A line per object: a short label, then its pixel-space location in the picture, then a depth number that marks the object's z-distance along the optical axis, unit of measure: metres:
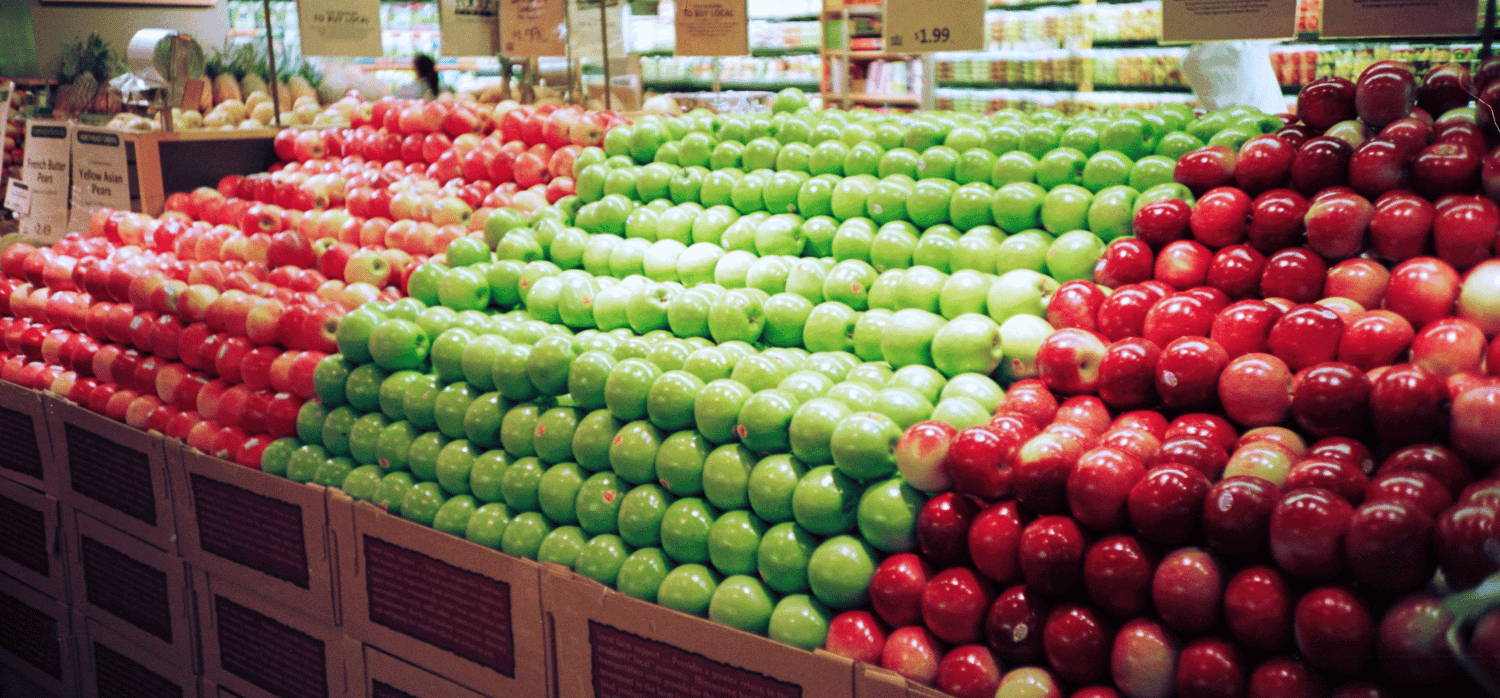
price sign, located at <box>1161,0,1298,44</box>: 2.13
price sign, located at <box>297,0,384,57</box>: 3.84
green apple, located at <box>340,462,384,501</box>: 2.38
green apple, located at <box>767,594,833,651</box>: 1.76
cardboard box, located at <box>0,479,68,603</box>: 3.22
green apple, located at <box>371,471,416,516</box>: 2.32
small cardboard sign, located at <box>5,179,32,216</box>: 4.33
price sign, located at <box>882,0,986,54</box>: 2.73
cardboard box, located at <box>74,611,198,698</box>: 2.91
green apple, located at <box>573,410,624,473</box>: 2.08
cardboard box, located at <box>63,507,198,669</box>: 2.83
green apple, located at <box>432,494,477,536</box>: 2.23
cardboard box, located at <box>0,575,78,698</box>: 3.25
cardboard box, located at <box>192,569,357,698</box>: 2.50
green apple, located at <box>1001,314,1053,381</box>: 1.87
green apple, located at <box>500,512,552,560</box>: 2.11
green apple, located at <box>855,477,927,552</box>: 1.70
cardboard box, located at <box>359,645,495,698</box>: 2.25
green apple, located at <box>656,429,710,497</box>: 1.95
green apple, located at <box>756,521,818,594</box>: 1.79
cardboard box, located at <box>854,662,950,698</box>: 1.52
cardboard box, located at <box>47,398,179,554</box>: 2.83
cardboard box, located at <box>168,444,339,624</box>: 2.45
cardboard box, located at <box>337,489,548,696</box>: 2.08
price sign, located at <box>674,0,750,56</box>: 3.36
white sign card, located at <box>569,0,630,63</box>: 4.28
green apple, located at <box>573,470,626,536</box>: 2.04
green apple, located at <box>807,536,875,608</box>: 1.73
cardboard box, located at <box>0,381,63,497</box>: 3.21
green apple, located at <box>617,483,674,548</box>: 1.97
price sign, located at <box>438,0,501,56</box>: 3.99
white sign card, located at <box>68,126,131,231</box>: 3.83
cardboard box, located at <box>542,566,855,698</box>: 1.66
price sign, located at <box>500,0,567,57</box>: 3.82
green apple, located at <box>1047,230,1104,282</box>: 1.97
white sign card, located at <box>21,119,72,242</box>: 4.09
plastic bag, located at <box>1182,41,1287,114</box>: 4.98
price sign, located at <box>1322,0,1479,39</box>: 1.87
